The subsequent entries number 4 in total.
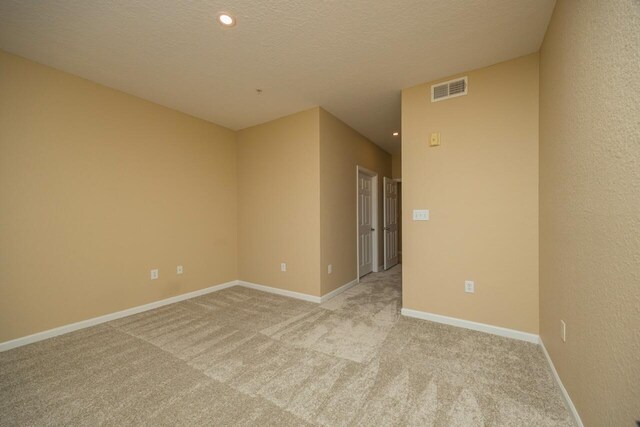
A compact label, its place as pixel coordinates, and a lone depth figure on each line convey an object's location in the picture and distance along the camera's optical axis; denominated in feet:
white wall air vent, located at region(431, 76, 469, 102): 8.42
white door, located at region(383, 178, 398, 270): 17.57
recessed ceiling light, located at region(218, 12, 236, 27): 5.99
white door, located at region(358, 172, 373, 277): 14.87
